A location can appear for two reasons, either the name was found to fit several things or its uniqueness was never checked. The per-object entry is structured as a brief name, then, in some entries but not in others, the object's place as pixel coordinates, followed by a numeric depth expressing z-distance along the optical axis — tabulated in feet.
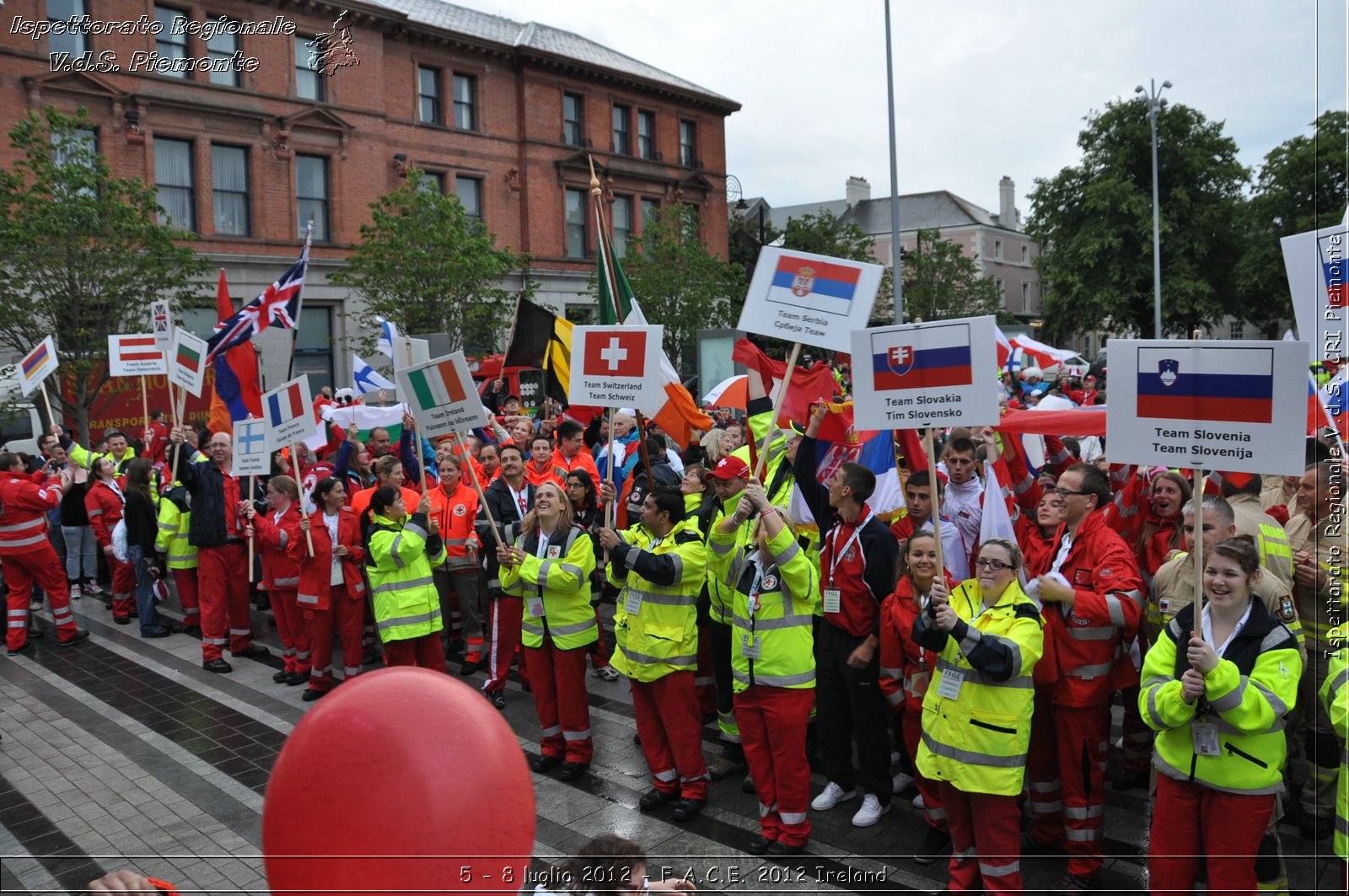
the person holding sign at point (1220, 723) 12.09
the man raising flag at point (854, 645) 18.38
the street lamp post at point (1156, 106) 102.38
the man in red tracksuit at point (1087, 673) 15.51
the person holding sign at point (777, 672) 16.79
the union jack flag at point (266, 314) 36.60
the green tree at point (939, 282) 174.50
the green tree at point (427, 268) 84.99
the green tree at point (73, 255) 59.88
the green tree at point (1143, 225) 142.61
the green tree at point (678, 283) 104.17
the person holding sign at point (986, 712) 13.94
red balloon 4.12
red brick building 79.00
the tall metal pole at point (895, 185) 71.61
